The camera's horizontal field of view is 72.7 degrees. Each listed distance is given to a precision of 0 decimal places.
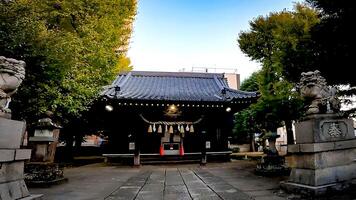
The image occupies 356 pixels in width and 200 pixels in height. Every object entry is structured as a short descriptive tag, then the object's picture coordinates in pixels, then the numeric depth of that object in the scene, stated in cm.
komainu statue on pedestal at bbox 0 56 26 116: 431
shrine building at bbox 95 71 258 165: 1541
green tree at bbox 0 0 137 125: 787
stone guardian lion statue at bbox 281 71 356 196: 548
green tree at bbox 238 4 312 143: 1276
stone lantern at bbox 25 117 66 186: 786
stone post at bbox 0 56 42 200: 412
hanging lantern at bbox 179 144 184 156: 1691
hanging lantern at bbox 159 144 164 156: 1685
